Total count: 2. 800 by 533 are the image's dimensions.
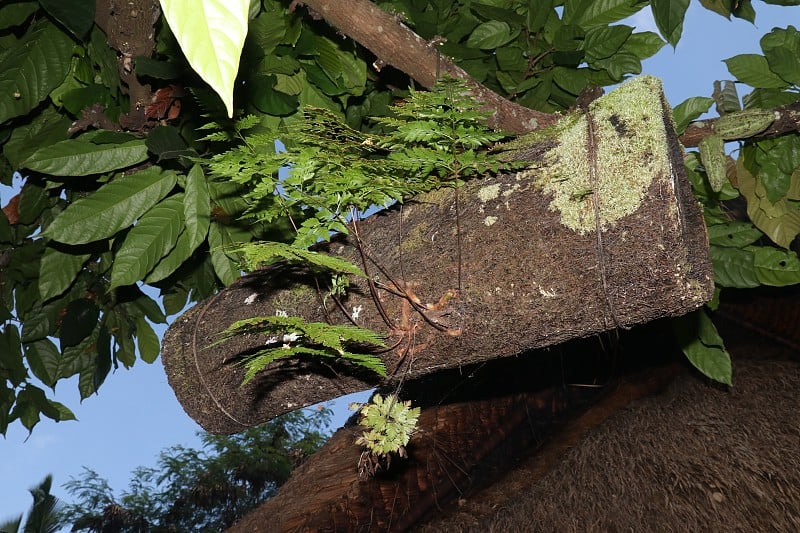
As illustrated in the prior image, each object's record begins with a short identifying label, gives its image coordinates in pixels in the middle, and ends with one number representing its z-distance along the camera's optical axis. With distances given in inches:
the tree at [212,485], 210.4
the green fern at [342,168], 44.6
